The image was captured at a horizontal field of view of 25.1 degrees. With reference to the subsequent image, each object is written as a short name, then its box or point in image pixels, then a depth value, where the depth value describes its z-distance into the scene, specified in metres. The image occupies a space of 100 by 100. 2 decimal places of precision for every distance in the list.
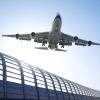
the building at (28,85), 23.53
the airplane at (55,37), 57.92
